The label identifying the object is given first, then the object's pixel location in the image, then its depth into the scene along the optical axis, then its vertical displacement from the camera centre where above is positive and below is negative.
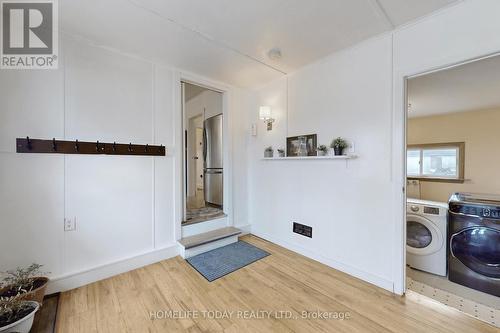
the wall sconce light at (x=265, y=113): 2.92 +0.74
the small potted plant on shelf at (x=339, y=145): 2.21 +0.21
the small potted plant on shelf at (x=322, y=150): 2.40 +0.17
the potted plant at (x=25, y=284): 1.55 -0.96
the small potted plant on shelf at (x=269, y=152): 3.07 +0.19
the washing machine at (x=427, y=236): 2.36 -0.88
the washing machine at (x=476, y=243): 2.01 -0.83
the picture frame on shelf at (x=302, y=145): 2.55 +0.26
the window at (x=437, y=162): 3.83 +0.05
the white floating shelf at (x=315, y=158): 2.14 +0.08
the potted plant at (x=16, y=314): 1.29 -1.00
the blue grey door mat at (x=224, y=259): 2.25 -1.18
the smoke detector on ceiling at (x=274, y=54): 2.22 +1.25
